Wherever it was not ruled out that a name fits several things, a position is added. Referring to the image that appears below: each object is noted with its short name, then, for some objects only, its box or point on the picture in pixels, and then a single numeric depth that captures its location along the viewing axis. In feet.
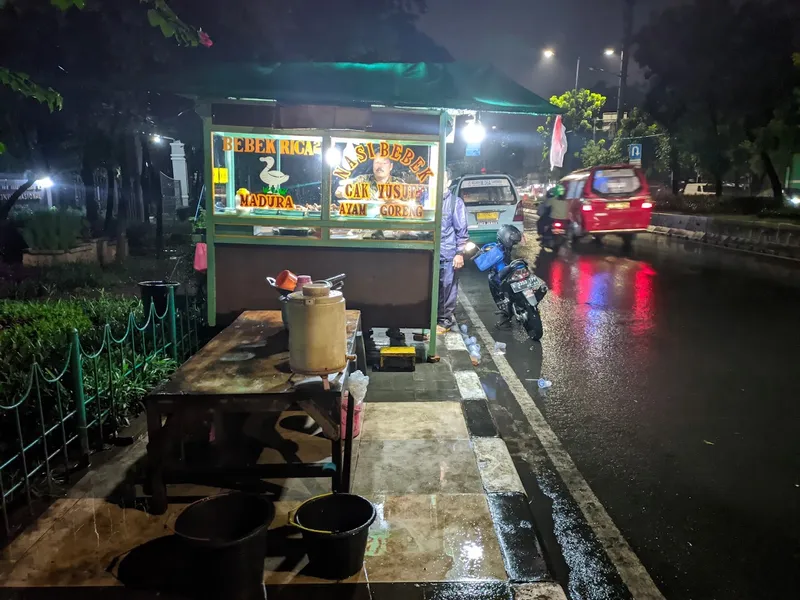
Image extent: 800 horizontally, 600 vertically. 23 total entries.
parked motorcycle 25.94
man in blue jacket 24.62
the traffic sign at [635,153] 82.84
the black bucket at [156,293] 20.33
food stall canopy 17.93
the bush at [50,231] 39.37
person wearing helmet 59.52
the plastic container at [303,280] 15.35
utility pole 96.89
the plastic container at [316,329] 11.90
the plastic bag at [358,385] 13.98
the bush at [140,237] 55.36
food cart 19.17
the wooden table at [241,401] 11.41
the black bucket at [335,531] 9.90
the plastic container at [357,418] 15.43
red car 54.44
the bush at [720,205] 93.20
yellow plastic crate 21.21
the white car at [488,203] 49.01
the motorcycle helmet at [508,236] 28.58
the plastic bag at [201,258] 21.49
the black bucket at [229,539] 9.18
